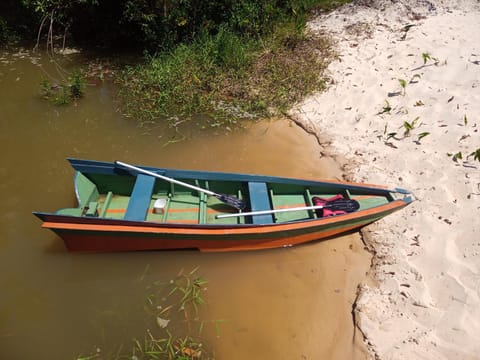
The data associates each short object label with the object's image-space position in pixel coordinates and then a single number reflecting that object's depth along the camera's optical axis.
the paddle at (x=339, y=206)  5.46
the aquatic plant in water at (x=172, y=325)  4.43
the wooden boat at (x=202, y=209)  5.02
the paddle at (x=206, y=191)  5.67
